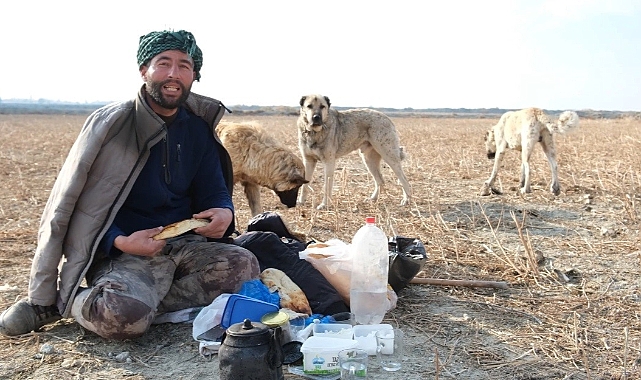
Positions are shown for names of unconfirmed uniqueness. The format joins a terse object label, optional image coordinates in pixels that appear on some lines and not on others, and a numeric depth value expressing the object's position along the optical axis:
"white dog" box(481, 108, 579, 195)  9.74
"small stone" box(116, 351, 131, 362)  3.46
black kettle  2.83
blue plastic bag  3.89
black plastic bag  4.40
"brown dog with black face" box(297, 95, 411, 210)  9.10
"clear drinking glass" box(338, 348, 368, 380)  3.10
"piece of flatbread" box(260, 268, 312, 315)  3.93
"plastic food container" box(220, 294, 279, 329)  3.50
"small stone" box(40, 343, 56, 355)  3.52
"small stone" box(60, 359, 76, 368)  3.37
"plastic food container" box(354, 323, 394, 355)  3.42
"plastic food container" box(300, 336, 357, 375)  3.13
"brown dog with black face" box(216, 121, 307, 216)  6.90
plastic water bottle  4.05
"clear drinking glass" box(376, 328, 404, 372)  3.41
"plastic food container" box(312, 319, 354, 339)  3.41
